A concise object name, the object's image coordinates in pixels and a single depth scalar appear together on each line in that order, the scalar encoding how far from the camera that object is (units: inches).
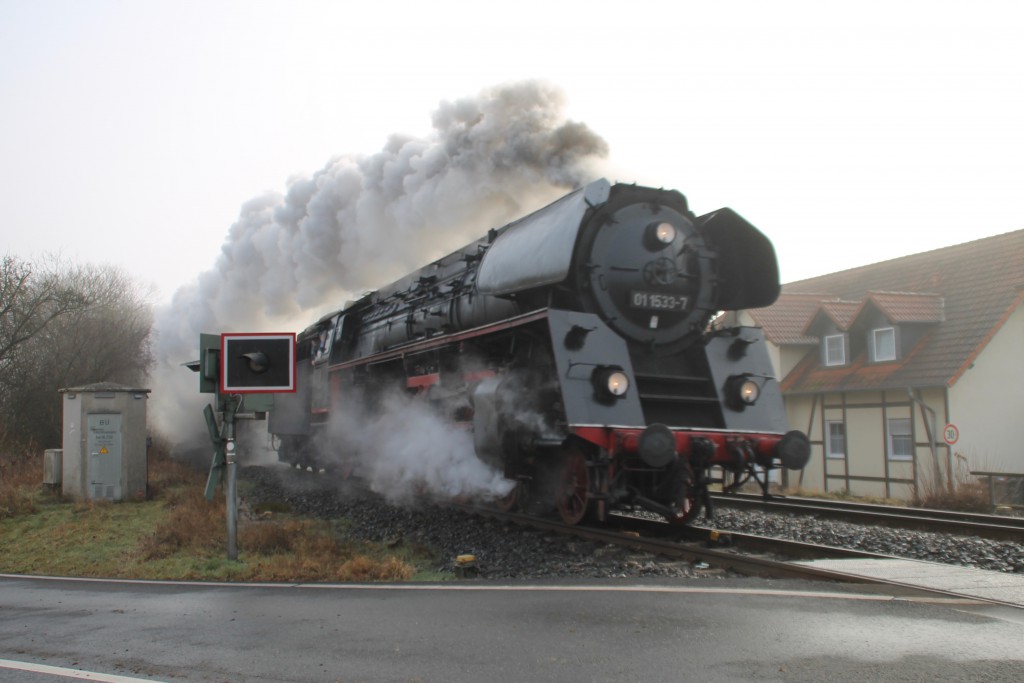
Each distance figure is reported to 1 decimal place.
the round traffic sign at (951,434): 686.5
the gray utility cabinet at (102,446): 540.7
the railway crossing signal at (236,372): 310.8
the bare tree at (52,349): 927.7
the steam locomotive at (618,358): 325.7
